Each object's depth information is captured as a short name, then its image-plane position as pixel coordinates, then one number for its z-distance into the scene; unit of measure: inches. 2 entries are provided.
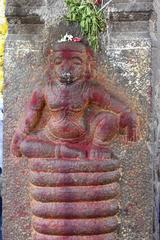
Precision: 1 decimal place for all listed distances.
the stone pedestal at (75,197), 107.3
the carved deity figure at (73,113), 107.7
